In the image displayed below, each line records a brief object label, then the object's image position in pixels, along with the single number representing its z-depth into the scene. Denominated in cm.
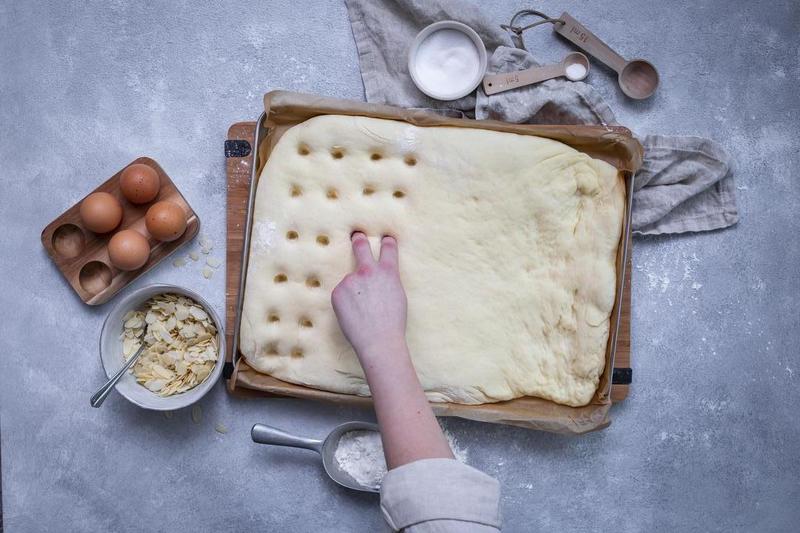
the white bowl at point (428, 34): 143
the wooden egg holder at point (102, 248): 145
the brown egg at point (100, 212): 138
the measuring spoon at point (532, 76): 144
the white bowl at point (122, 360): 134
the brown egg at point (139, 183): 138
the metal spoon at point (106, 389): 130
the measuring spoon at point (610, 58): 148
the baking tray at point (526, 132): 135
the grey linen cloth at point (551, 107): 144
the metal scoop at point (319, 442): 139
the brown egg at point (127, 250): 136
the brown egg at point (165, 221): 137
